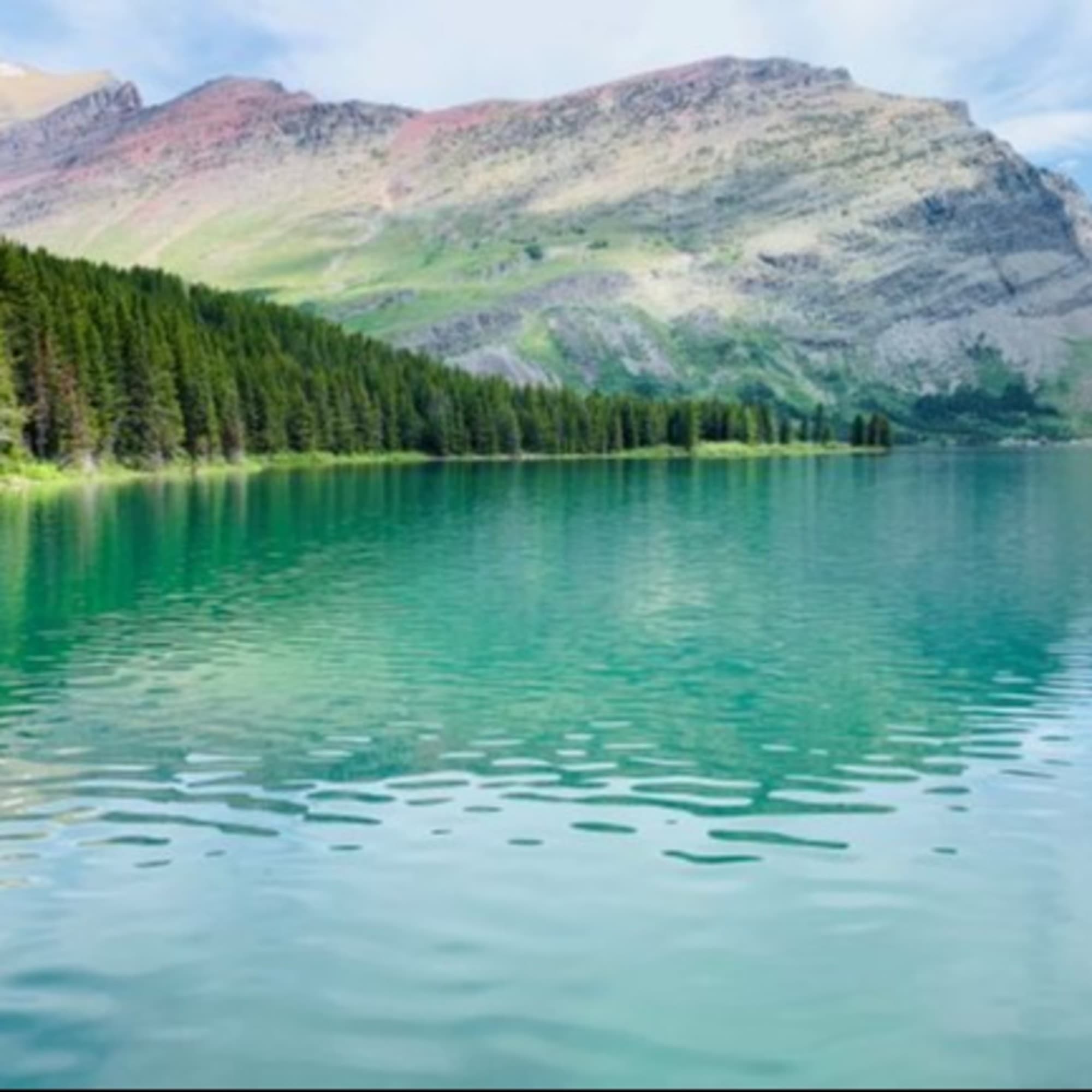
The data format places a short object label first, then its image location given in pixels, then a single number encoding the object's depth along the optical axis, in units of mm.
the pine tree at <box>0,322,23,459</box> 119188
